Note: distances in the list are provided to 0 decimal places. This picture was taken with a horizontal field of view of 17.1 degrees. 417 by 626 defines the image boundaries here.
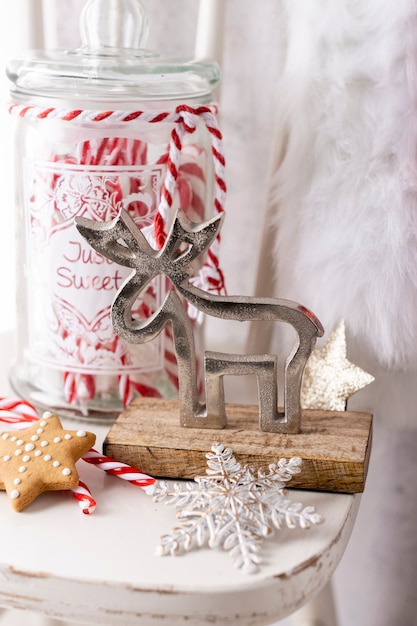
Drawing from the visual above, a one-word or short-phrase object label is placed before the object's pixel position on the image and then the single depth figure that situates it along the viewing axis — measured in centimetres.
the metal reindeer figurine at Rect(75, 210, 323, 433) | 75
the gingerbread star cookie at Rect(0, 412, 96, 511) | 73
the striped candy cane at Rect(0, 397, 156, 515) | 74
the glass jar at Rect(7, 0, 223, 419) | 80
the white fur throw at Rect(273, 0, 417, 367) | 82
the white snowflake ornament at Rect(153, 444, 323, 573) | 70
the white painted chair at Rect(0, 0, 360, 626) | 67
